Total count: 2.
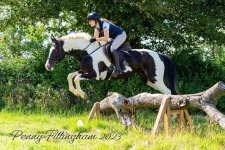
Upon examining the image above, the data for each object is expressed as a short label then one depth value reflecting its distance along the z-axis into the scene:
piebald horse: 21.19
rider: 19.29
